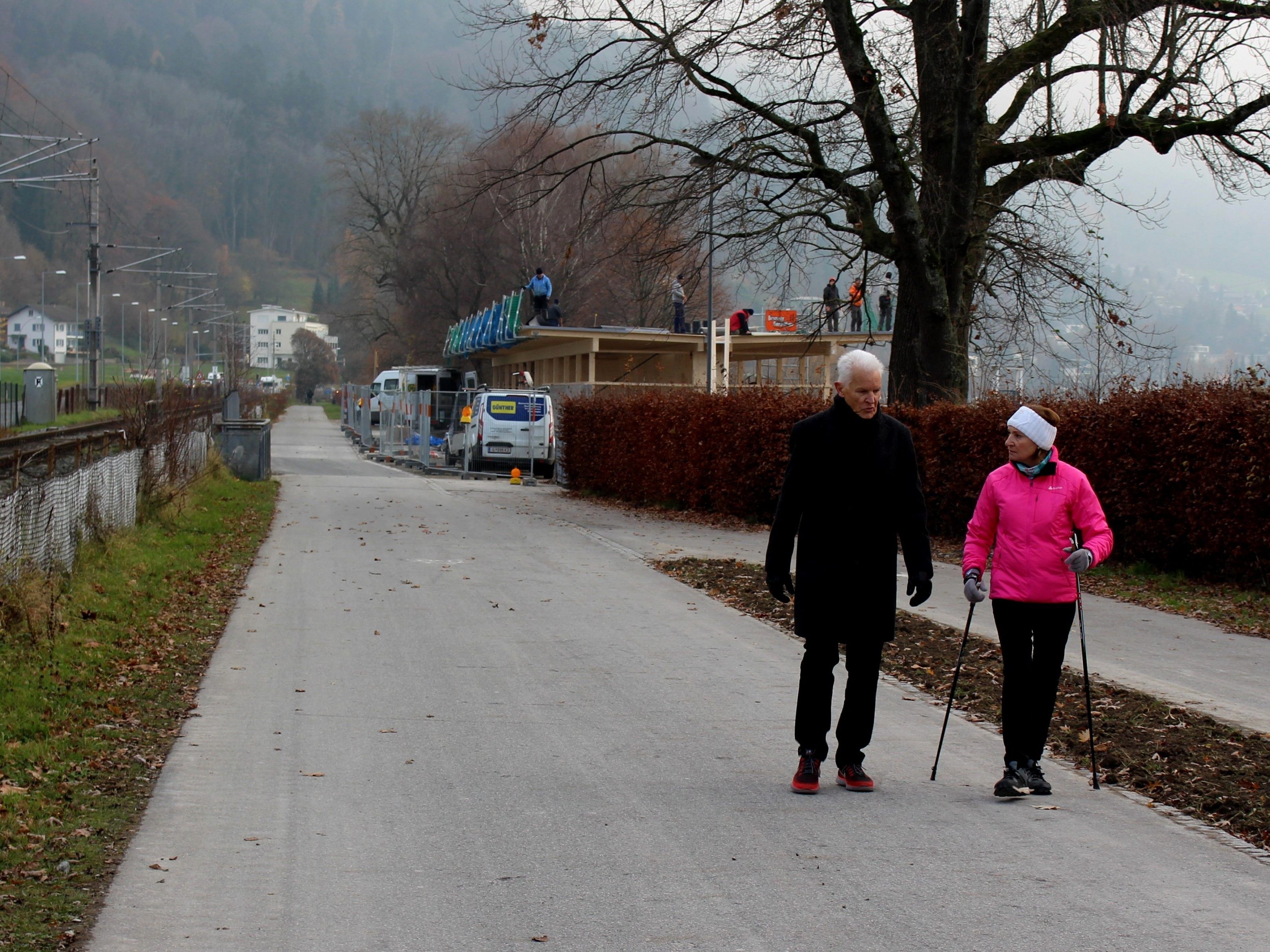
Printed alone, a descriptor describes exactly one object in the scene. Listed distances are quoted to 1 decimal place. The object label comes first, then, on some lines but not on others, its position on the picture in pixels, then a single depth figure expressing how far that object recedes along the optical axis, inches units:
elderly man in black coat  238.4
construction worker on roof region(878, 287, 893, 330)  1167.0
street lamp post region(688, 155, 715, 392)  804.6
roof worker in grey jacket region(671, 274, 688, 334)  1488.7
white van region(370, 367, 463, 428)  2112.7
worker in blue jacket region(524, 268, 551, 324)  1593.3
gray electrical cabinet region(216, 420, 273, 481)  1098.7
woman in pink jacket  240.5
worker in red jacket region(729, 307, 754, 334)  1641.2
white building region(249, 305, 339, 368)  7027.6
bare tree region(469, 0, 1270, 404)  753.0
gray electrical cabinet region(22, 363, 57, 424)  1904.5
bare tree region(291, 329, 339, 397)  6200.8
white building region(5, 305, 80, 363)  5605.3
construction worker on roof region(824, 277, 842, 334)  890.7
